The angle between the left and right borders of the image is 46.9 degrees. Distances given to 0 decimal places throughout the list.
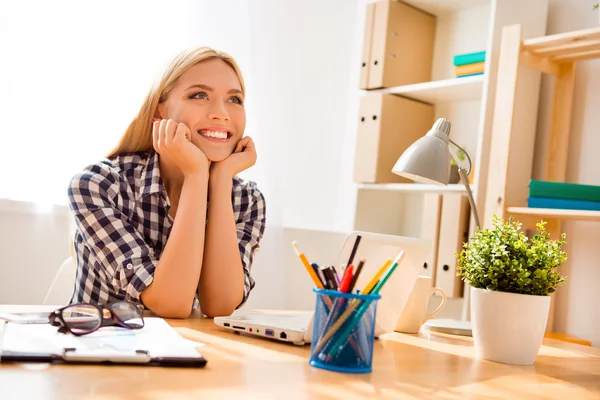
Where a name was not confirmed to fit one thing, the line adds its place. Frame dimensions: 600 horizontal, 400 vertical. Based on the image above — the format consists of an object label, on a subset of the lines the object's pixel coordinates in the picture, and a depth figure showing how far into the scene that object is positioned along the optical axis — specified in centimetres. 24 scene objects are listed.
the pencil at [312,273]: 94
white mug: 140
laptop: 124
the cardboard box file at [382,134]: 282
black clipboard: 80
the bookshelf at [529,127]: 218
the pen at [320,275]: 94
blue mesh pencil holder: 89
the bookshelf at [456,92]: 247
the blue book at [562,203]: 210
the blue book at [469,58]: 256
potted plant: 111
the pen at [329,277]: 93
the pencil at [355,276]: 91
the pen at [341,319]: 89
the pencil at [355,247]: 98
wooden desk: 72
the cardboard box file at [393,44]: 282
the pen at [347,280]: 91
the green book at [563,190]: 210
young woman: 146
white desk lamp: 147
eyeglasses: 96
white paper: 85
